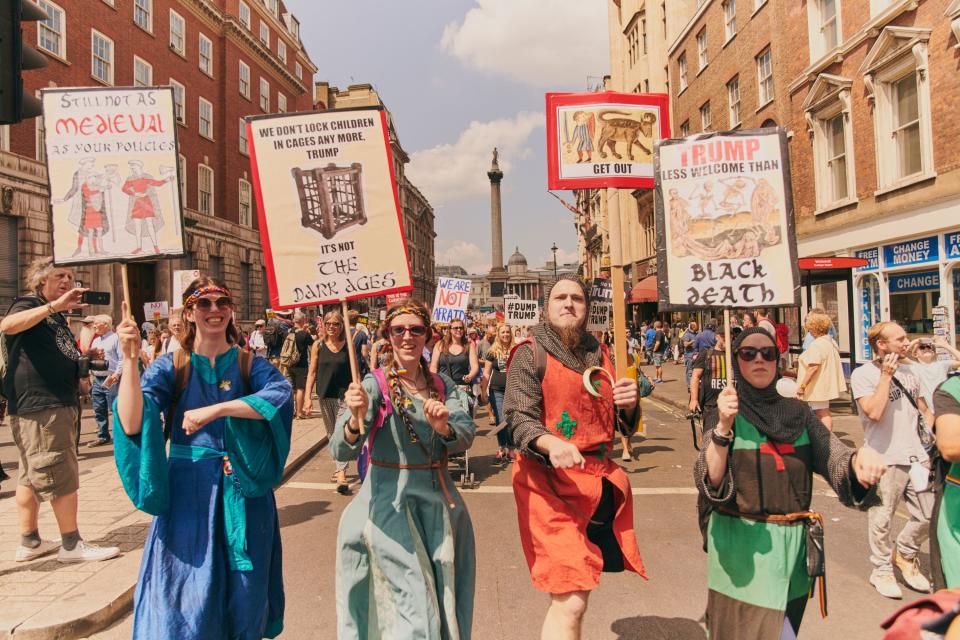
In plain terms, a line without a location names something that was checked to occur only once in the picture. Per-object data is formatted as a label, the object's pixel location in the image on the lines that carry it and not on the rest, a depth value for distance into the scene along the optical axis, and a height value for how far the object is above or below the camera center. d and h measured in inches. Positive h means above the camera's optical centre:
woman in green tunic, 102.0 -30.8
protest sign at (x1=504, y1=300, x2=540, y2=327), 538.9 +6.5
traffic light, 139.9 +64.1
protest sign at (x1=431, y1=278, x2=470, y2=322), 548.1 +21.0
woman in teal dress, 105.0 -34.0
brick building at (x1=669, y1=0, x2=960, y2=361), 480.1 +155.4
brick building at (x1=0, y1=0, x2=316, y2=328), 717.3 +388.5
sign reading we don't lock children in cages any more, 131.0 +26.4
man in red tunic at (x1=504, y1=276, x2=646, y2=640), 108.3 -27.5
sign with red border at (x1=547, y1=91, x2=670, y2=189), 238.8 +70.8
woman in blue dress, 98.3 -23.9
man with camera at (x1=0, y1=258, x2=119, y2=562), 167.2 -19.9
